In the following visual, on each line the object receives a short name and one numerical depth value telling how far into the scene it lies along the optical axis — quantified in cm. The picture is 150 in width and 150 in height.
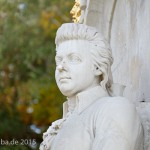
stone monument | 791
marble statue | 697
